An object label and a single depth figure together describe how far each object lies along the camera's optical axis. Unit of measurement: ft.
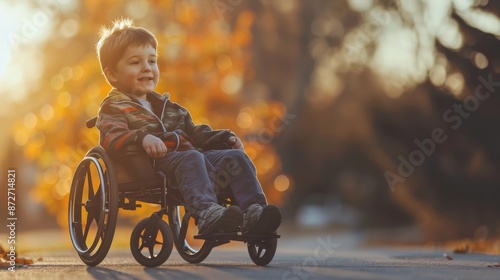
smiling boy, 27.28
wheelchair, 28.73
